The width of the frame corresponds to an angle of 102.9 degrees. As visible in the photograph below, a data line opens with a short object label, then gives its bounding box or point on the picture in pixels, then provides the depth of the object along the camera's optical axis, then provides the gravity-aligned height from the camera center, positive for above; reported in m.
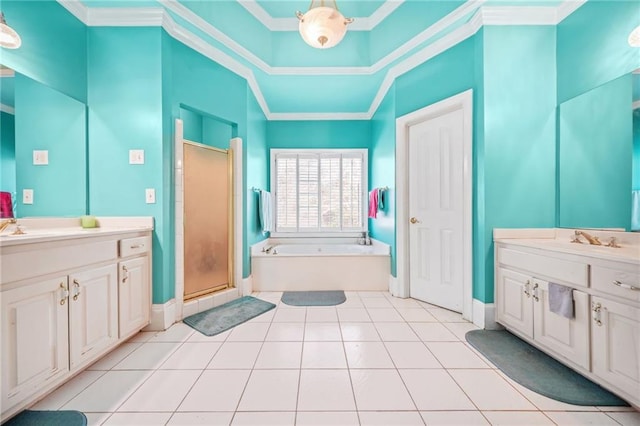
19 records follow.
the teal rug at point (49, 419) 1.26 -1.04
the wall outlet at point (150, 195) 2.21 +0.15
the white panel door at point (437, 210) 2.51 +0.01
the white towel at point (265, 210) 3.56 +0.02
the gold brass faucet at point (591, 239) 1.82 -0.20
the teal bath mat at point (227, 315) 2.25 -1.01
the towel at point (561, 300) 1.55 -0.56
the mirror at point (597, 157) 1.76 +0.41
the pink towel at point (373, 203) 3.55 +0.12
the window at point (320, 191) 4.27 +0.35
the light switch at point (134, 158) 2.21 +0.47
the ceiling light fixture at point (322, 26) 1.94 +1.44
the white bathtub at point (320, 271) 3.25 -0.77
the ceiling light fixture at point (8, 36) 1.67 +1.18
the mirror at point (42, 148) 1.76 +0.49
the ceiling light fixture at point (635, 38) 1.70 +1.17
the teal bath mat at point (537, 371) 1.42 -1.03
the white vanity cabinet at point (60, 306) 1.21 -0.55
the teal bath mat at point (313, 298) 2.83 -1.01
